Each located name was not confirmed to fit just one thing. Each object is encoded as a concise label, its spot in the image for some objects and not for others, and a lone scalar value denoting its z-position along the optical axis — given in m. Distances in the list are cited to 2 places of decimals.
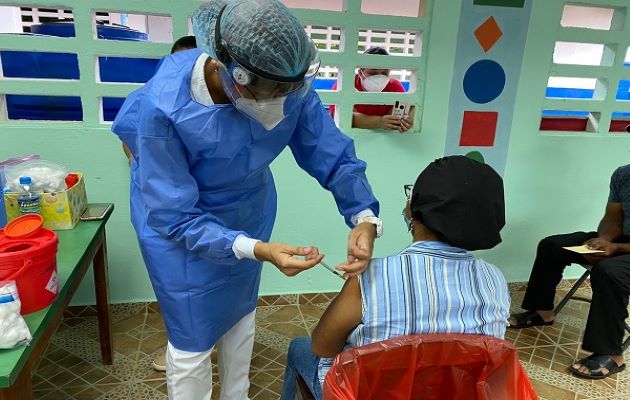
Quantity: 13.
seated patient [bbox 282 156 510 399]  1.05
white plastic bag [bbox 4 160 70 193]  1.58
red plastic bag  0.97
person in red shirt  2.31
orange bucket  1.05
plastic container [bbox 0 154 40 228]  1.52
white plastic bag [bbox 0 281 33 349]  0.98
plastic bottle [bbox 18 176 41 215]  1.55
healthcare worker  1.00
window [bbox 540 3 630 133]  2.44
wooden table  0.98
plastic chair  2.19
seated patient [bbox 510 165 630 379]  2.08
